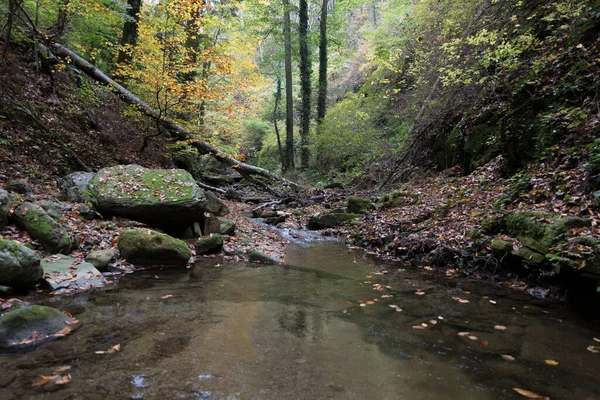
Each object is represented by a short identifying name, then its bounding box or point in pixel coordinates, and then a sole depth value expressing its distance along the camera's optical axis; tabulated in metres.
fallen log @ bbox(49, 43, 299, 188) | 11.63
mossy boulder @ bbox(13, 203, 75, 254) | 5.64
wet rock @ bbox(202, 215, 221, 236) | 8.41
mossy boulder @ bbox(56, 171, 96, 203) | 7.80
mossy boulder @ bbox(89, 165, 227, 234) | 7.44
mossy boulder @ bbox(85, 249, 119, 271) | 5.60
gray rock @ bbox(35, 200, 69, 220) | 6.53
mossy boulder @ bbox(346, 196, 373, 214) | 11.02
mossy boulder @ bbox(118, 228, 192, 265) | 6.16
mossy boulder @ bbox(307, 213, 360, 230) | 10.65
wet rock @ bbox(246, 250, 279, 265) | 7.09
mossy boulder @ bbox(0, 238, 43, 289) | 4.15
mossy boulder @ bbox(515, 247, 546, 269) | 5.21
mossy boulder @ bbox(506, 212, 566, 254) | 5.16
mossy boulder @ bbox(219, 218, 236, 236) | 8.67
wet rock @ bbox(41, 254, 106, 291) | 4.73
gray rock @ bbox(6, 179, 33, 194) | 7.08
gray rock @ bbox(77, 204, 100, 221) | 7.17
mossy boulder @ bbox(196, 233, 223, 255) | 7.23
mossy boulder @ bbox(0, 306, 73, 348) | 3.16
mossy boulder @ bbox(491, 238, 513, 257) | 5.79
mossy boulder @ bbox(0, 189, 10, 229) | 5.54
